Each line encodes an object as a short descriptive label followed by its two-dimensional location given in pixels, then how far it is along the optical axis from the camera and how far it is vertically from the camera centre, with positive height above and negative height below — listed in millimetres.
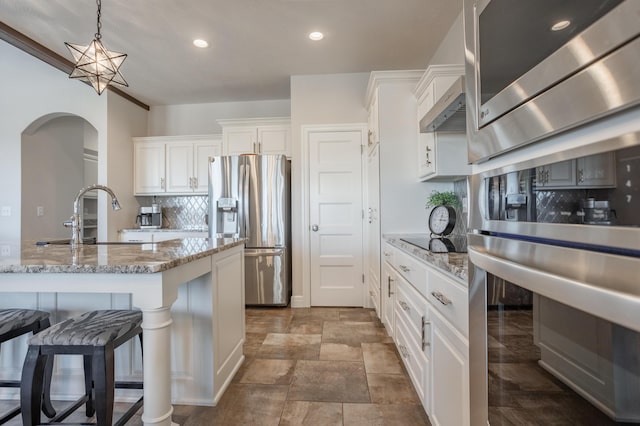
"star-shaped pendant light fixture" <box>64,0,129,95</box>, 2072 +1049
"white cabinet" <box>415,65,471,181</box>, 2316 +547
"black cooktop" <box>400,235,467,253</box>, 1658 -195
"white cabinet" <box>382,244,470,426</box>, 1094 -559
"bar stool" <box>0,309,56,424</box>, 1426 -522
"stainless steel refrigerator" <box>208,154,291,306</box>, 3691 -40
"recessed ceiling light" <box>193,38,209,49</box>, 3062 +1715
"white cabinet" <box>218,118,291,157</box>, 4098 +1044
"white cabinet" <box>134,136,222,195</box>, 4504 +756
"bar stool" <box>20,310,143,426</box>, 1228 -568
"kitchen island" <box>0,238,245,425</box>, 1273 -400
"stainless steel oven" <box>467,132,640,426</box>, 418 -125
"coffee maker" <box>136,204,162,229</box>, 4535 -20
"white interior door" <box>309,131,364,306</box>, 3678 -38
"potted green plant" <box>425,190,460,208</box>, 2609 +112
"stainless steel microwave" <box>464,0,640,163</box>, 411 +246
